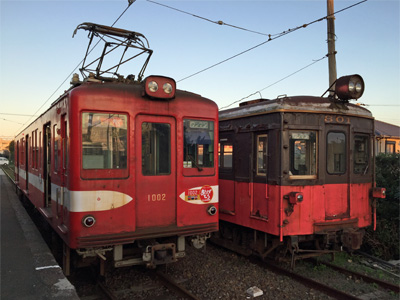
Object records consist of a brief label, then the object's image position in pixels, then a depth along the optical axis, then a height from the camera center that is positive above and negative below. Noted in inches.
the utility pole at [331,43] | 373.4 +120.1
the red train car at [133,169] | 190.4 -10.9
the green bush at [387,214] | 339.3 -68.1
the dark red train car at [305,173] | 255.1 -17.7
